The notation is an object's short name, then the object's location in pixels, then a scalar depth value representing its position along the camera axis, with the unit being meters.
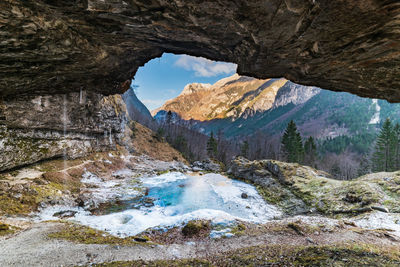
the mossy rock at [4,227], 11.33
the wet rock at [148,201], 23.15
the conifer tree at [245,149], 74.35
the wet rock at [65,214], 16.55
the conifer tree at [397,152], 53.50
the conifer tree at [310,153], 64.81
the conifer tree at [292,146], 57.20
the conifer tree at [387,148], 52.69
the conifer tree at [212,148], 75.09
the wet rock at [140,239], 12.10
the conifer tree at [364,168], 66.44
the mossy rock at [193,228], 14.12
